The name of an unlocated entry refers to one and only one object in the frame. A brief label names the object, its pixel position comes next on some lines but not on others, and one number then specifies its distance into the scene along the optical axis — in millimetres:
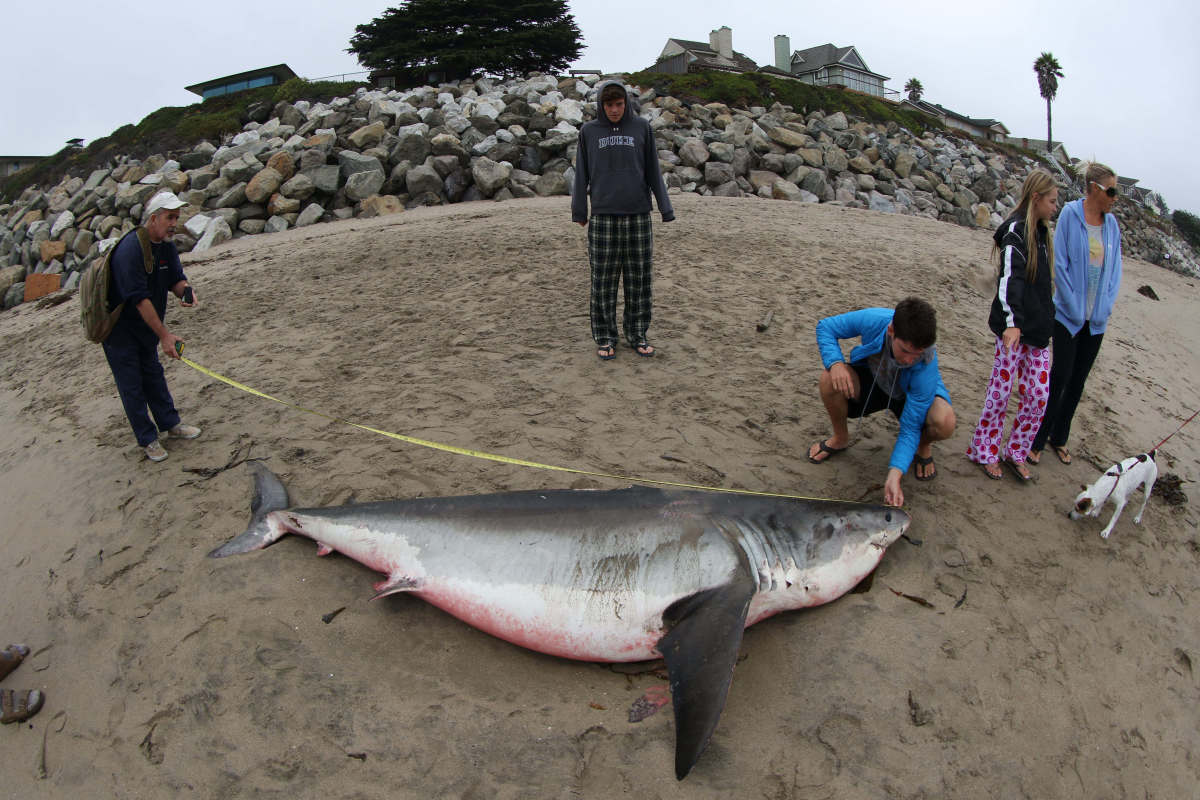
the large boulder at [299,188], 12242
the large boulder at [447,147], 12883
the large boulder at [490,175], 12172
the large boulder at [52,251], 14078
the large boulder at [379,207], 11789
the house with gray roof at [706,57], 25516
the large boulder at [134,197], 14234
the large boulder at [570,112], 14531
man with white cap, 4055
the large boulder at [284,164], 12906
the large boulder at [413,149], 12953
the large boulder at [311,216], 11805
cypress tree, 22938
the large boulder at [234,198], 12422
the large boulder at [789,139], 15562
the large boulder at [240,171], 13180
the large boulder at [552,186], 12406
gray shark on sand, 2740
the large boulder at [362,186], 12151
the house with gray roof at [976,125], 40156
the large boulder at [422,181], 12180
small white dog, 3506
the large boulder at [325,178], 12367
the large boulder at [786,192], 13188
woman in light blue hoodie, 3762
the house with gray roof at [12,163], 34000
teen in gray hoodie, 5023
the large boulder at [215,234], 11266
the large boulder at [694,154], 13734
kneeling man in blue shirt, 3338
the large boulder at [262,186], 12375
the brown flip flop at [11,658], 2947
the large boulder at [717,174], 13266
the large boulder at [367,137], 13570
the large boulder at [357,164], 12625
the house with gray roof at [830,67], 37094
